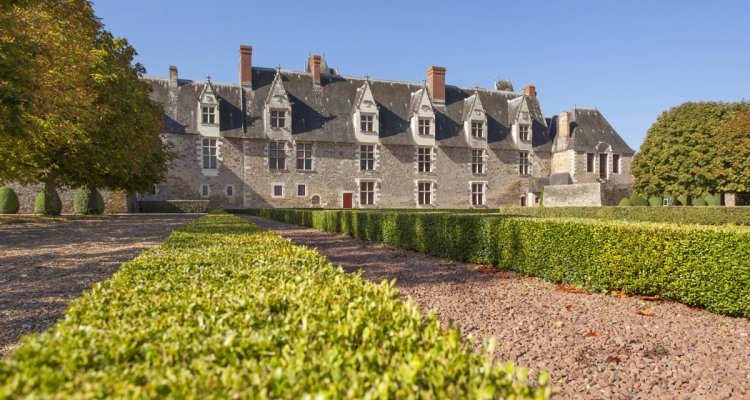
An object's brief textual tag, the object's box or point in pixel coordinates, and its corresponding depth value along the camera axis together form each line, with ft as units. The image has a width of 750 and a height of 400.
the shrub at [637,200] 106.16
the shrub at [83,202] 90.94
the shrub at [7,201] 88.02
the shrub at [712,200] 115.55
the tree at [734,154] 87.51
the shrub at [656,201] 112.33
